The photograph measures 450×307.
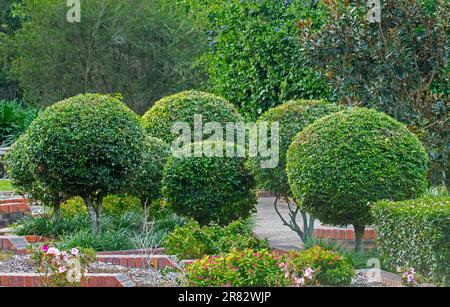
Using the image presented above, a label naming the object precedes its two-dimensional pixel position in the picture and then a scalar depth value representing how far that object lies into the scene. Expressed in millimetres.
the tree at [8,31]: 29009
